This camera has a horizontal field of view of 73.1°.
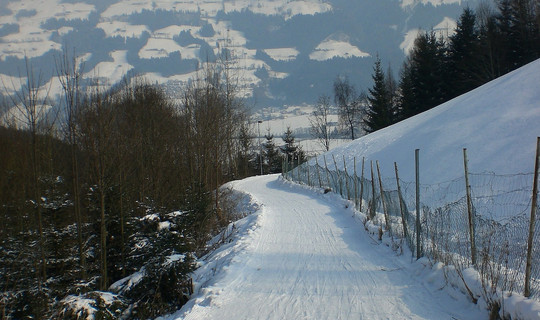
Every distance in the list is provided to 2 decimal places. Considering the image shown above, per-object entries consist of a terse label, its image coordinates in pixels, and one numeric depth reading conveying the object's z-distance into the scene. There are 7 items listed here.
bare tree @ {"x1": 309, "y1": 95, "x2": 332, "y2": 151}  71.94
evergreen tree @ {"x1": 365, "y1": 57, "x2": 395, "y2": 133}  56.16
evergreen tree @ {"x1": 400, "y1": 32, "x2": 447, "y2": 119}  47.78
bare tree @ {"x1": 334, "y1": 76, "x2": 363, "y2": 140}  71.19
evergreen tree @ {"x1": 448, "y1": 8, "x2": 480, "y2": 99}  45.03
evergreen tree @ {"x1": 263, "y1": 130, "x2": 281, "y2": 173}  65.06
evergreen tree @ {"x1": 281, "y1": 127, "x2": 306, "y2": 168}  64.06
